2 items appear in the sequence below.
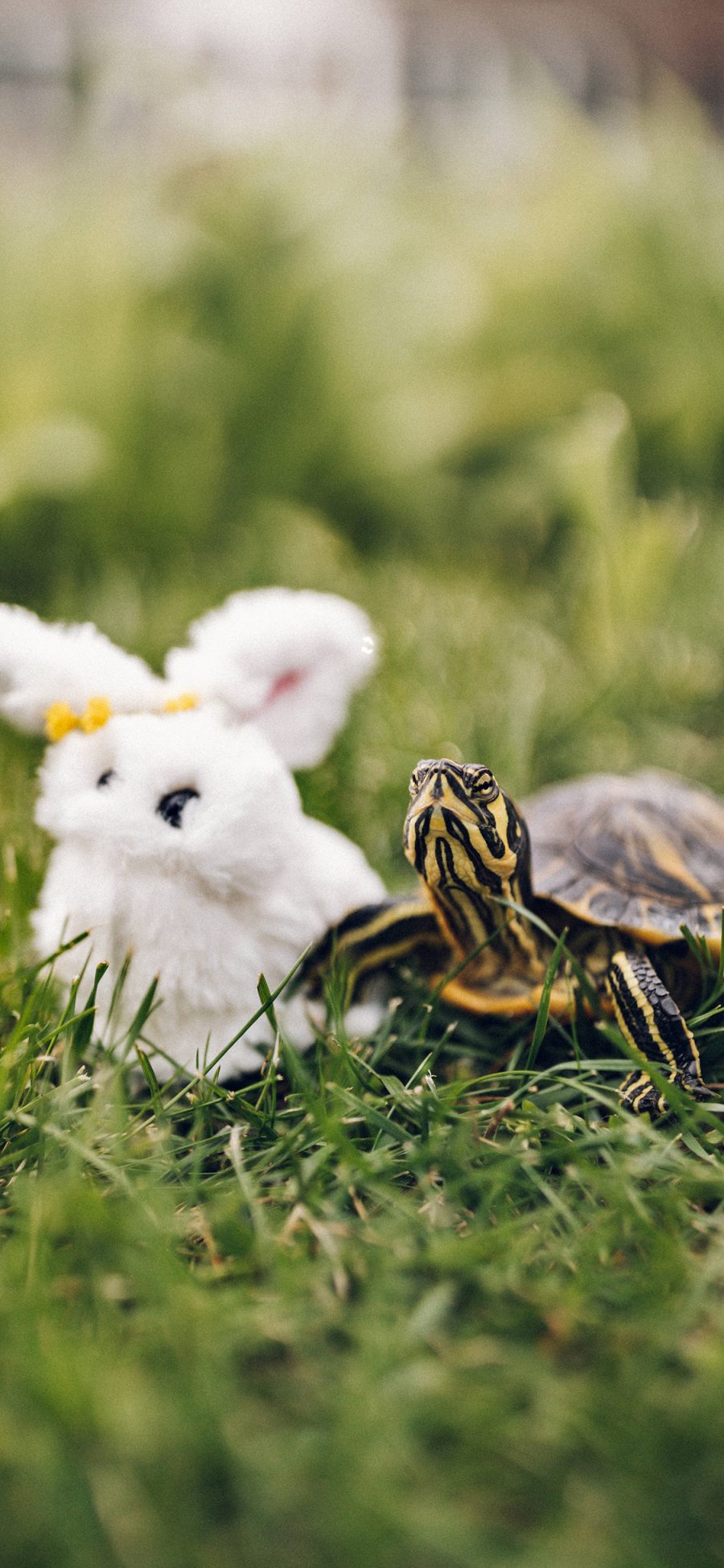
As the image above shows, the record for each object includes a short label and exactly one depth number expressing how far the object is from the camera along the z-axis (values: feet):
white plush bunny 1.62
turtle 1.59
